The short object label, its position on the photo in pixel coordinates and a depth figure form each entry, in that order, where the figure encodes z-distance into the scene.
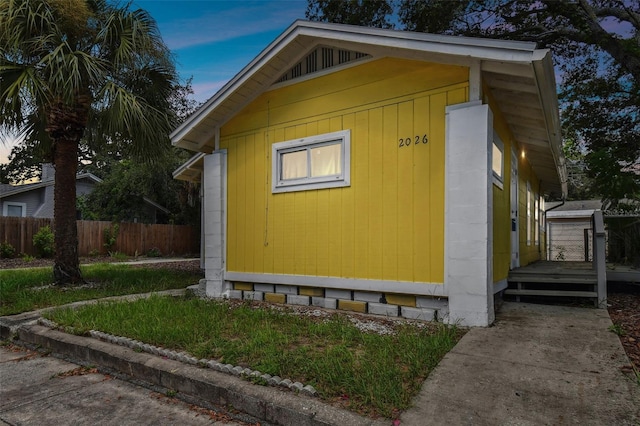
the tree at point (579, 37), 9.10
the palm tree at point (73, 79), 6.39
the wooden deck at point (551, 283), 5.18
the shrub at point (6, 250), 13.36
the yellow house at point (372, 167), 4.31
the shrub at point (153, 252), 17.84
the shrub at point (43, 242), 14.17
